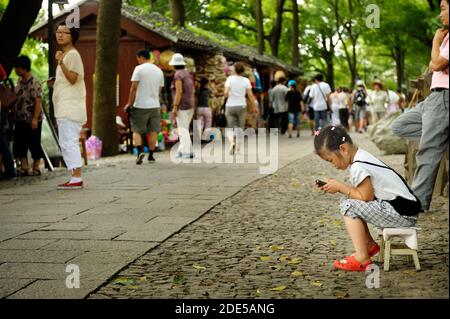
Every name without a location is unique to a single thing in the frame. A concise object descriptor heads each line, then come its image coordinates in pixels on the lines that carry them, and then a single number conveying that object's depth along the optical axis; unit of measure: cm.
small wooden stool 482
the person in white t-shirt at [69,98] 953
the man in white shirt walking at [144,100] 1330
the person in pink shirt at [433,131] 549
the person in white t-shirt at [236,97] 1538
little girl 479
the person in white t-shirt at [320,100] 2195
